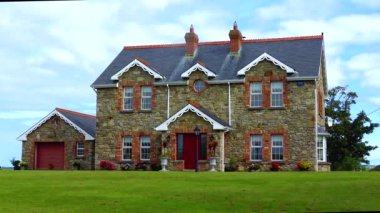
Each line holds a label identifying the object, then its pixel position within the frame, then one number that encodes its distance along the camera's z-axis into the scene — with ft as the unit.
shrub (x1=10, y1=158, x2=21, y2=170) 130.96
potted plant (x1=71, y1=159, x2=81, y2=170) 126.31
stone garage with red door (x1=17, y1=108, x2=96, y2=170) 127.24
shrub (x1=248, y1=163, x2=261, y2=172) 109.09
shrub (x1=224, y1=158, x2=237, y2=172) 109.91
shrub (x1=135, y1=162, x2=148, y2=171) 115.96
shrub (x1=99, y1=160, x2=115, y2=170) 117.52
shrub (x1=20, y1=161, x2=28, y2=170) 129.80
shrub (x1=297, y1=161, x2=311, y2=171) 106.93
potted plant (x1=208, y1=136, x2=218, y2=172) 106.56
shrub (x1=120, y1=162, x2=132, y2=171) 117.18
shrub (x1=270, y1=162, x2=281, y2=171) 108.08
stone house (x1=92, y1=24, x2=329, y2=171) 109.70
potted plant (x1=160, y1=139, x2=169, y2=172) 109.66
